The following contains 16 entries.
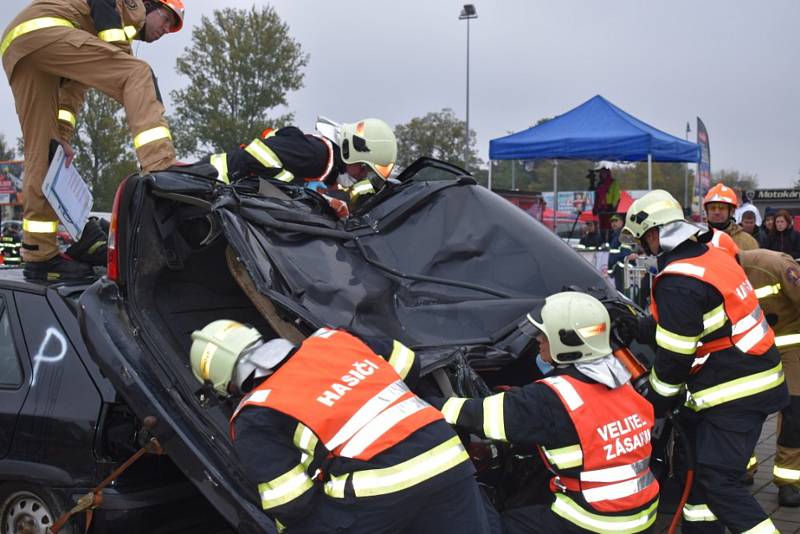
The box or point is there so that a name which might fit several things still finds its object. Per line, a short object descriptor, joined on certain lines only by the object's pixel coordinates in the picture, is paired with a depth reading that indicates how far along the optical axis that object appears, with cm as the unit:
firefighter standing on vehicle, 418
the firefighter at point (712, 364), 369
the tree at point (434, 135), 3891
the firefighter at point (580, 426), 292
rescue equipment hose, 364
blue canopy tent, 1227
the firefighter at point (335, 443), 246
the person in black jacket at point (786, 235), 1023
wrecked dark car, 301
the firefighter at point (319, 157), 446
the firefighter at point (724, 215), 670
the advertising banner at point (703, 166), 1291
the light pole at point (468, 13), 2744
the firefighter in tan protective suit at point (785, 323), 492
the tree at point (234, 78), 3228
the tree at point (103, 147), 3484
